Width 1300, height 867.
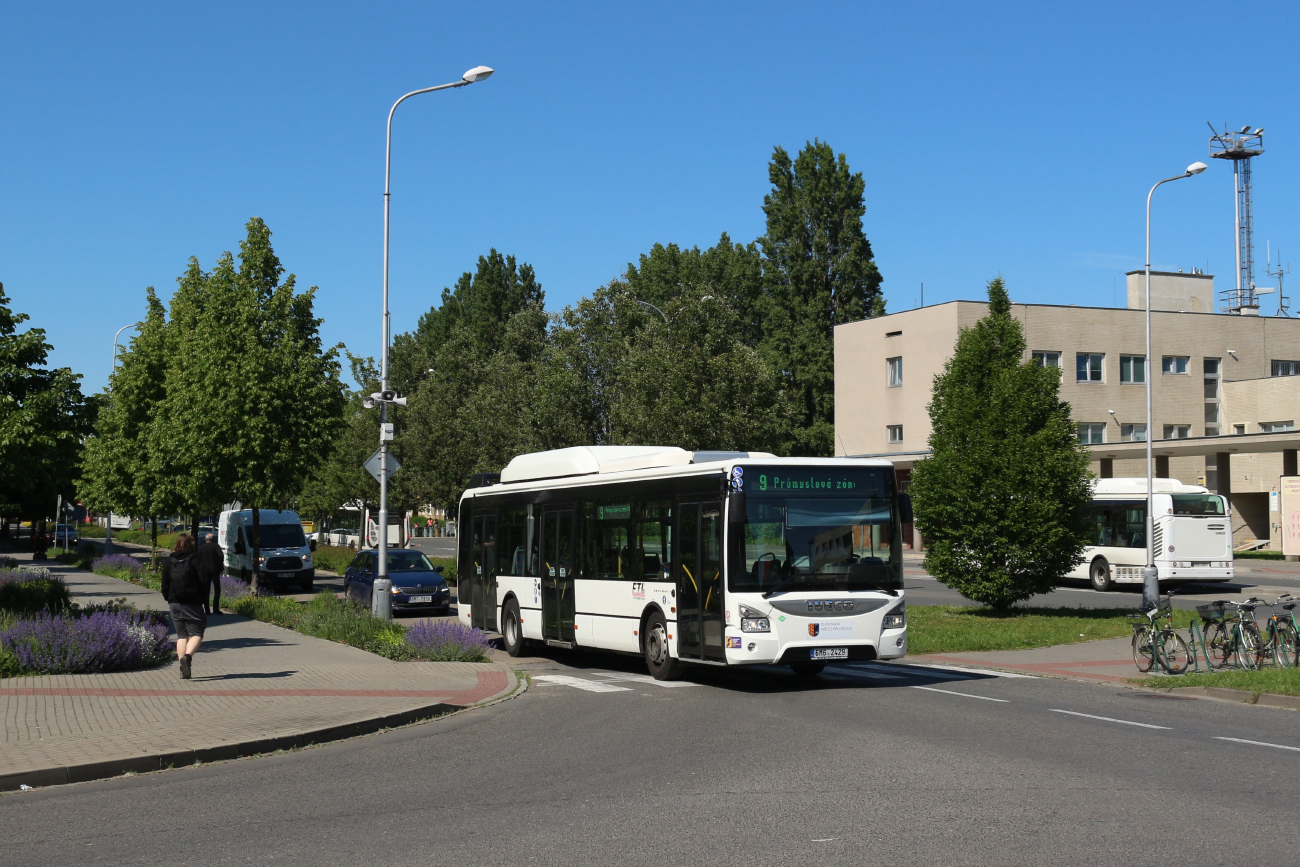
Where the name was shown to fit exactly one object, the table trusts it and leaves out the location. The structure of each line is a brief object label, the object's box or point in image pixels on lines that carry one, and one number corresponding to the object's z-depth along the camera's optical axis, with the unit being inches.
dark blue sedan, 1118.4
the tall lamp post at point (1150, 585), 1091.0
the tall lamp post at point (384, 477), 920.9
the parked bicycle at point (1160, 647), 659.4
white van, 1612.9
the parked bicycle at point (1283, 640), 655.8
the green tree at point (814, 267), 2883.9
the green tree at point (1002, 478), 988.6
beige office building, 2410.2
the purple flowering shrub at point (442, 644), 739.4
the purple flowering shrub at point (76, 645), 602.2
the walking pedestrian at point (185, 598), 605.6
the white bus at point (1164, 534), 1444.4
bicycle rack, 674.2
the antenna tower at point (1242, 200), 3120.1
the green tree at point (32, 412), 751.7
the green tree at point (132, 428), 1574.8
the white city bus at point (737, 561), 586.2
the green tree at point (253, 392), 1251.2
